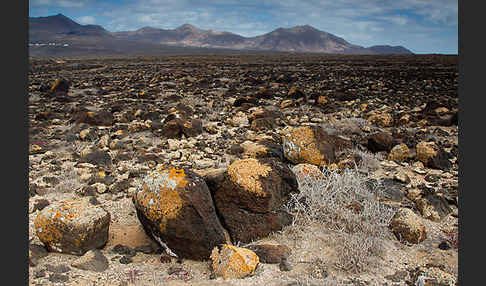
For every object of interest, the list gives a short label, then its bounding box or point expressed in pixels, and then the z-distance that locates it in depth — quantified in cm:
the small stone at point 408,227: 342
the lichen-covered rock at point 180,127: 743
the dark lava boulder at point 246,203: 347
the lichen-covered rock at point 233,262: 285
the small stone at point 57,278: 277
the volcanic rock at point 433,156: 545
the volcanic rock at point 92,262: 298
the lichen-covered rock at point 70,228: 315
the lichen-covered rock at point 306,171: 448
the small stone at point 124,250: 325
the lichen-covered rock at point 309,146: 520
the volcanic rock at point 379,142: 622
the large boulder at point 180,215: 312
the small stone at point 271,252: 311
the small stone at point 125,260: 311
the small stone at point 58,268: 290
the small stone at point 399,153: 578
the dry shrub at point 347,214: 308
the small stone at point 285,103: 1134
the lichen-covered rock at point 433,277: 267
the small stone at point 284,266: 300
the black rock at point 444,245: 331
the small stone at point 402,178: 480
